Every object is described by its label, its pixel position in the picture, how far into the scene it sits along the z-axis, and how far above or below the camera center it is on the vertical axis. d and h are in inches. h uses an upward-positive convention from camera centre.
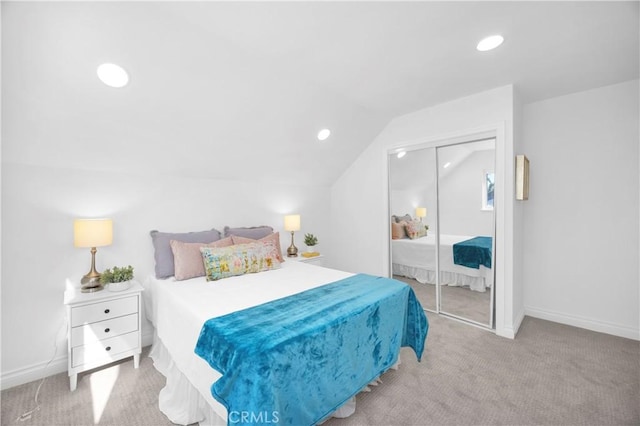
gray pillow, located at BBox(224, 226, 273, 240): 126.5 -8.5
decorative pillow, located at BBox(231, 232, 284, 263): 118.2 -11.8
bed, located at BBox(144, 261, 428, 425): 59.9 -31.7
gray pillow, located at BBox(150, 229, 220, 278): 100.9 -11.7
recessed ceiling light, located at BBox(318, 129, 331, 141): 133.8 +38.3
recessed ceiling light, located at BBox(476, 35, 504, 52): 80.0 +49.5
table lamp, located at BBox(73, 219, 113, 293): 83.7 -6.9
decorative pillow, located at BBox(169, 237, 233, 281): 98.9 -16.6
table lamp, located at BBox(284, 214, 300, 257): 149.6 -6.9
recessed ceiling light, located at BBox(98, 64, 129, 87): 73.0 +37.3
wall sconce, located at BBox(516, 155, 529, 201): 109.2 +13.7
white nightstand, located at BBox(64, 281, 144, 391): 79.0 -33.6
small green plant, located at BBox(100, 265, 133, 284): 89.1 -19.6
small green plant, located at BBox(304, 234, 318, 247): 158.1 -15.8
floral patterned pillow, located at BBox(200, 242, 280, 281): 99.4 -17.4
